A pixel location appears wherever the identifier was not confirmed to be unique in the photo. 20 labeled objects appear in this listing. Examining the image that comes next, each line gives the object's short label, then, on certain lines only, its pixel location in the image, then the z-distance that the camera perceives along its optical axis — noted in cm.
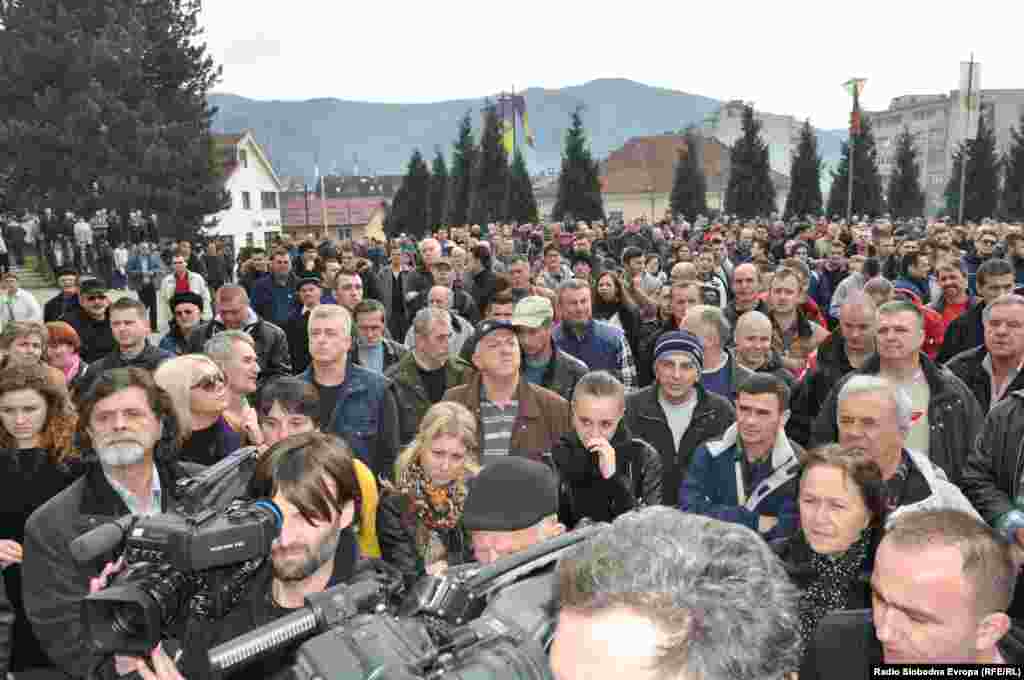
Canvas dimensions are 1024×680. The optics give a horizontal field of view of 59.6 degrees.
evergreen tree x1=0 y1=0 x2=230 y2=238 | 2642
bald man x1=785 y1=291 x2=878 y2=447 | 560
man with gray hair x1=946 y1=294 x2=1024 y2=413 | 518
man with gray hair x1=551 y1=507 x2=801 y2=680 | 143
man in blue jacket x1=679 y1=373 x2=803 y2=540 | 404
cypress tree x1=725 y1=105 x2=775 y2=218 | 5106
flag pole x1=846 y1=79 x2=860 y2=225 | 3183
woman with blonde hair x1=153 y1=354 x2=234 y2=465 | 432
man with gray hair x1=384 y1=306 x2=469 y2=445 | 589
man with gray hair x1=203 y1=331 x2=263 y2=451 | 480
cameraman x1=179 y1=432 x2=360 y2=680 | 248
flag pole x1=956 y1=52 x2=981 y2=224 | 4566
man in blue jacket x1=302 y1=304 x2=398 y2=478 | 505
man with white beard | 301
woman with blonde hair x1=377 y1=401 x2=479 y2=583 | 357
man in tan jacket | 482
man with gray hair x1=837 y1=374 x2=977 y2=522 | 356
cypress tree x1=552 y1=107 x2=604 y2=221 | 4741
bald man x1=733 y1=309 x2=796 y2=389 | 615
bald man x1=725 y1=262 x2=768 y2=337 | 782
